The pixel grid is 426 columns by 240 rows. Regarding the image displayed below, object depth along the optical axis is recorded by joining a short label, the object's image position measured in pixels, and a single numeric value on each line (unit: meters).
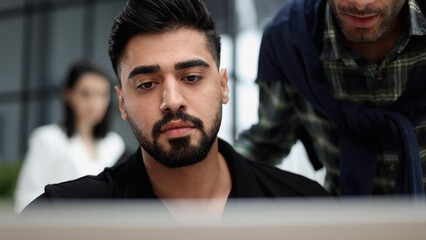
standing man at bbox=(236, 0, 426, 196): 1.53
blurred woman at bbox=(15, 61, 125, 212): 2.79
